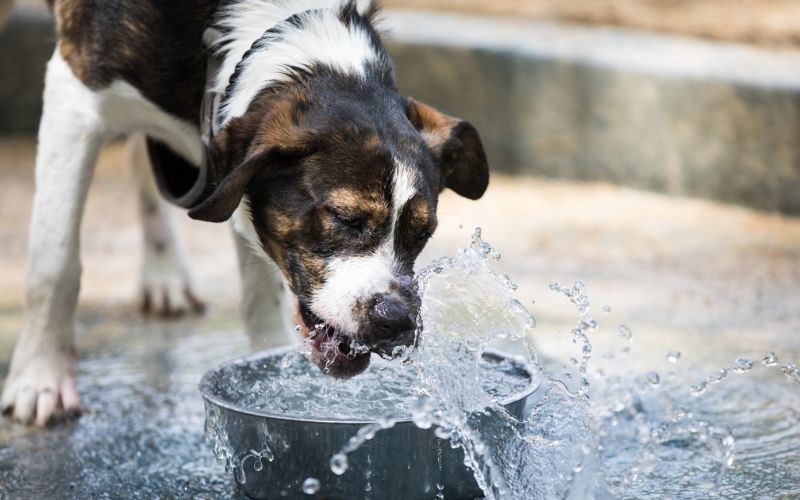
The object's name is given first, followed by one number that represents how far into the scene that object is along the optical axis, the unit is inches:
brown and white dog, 221.3
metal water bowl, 194.9
